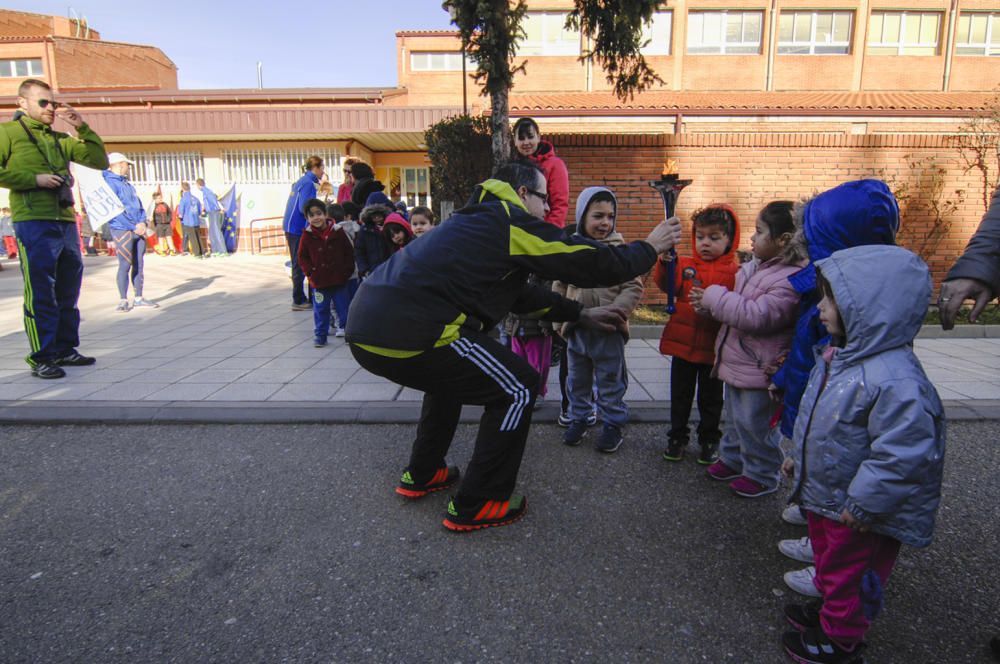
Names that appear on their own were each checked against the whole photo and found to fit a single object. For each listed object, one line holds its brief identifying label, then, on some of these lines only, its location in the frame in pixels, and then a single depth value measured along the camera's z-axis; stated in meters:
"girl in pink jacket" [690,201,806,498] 2.89
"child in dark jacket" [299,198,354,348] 6.34
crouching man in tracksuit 2.52
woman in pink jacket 5.25
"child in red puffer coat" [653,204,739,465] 3.30
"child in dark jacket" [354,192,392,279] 5.99
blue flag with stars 17.69
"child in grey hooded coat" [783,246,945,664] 1.77
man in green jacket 4.86
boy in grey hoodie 3.50
